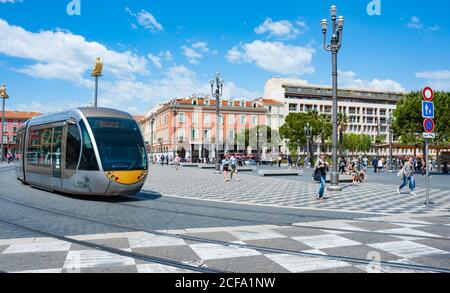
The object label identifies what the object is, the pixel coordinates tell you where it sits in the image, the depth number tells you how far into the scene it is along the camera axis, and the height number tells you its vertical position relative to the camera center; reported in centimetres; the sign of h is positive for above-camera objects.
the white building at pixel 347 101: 9225 +1350
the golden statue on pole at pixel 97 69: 3256 +716
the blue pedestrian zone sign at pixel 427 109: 1062 +129
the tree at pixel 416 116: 3450 +361
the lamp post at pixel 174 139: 6871 +280
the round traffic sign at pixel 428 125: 1080 +87
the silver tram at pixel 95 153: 1132 +0
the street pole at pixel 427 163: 1072 -19
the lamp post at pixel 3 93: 5456 +838
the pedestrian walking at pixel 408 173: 1581 -71
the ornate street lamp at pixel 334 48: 1609 +458
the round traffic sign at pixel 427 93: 1052 +172
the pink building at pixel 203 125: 7419 +582
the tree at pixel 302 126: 6506 +496
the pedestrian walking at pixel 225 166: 2228 -69
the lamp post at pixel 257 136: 7477 +360
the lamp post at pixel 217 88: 3198 +554
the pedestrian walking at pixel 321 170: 1305 -55
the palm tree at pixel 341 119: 5757 +551
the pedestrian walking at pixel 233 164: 2311 -58
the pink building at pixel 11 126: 10112 +697
